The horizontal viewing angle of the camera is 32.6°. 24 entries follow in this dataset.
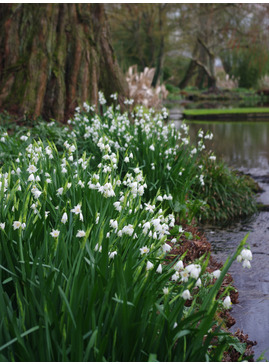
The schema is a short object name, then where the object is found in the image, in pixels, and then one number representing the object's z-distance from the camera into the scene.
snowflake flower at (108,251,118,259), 2.38
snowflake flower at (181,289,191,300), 1.93
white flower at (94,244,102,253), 2.36
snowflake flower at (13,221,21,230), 2.48
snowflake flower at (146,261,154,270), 2.22
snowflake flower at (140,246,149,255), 2.42
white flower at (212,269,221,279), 2.01
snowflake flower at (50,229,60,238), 2.37
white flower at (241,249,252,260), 1.97
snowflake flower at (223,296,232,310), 2.11
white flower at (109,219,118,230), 2.57
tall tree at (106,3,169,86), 33.96
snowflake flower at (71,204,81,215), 2.64
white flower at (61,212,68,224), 2.52
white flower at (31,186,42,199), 2.81
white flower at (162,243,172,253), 2.36
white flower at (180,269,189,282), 2.01
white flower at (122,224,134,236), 2.49
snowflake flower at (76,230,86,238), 2.34
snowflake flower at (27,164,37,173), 3.39
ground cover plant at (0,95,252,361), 1.95
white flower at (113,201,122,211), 2.94
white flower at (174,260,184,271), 2.09
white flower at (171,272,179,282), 2.22
